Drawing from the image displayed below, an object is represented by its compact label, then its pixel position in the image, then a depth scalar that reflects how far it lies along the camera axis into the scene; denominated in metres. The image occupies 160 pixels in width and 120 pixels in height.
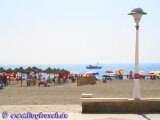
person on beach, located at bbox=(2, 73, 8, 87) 34.54
